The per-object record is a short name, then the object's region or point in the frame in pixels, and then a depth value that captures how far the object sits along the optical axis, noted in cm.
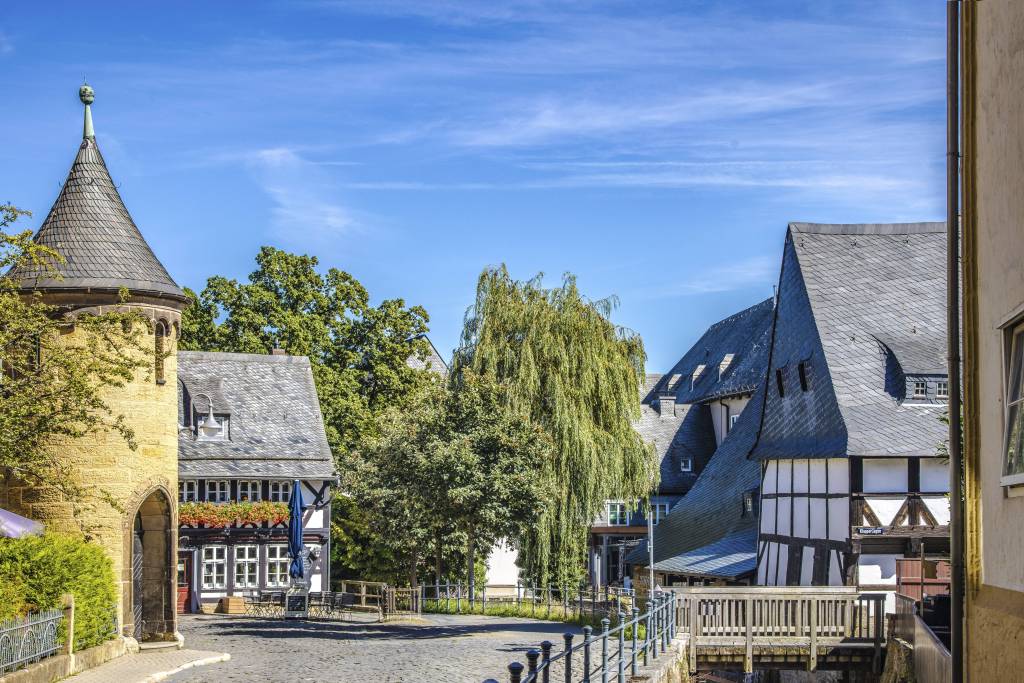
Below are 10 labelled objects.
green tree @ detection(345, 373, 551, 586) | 3083
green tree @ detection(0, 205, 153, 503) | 1831
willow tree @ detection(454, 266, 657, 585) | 3412
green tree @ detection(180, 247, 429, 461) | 5097
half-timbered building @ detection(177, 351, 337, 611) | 4194
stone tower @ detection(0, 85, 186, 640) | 2275
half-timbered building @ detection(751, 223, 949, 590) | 2867
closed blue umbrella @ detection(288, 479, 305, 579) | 3588
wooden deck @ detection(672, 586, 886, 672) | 2397
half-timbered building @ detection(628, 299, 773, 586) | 3691
